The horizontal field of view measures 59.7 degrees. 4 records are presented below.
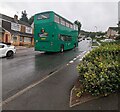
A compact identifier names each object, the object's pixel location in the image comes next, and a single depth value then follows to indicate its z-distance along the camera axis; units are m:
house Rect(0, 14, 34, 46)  23.06
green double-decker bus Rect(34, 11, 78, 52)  11.38
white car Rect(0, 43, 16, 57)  9.94
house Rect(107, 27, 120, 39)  62.93
